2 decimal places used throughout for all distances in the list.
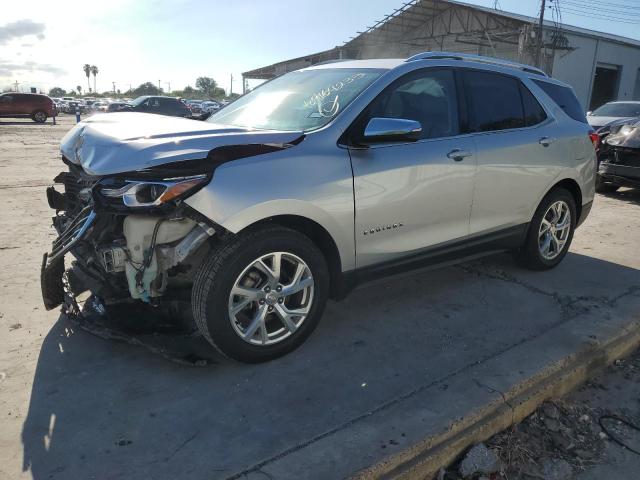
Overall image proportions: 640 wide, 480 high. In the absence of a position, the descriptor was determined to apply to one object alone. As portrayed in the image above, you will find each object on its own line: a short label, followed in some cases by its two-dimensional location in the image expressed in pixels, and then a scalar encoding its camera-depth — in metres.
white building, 29.21
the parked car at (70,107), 49.51
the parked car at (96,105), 44.36
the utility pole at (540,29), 26.50
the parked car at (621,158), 8.54
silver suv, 2.82
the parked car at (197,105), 41.81
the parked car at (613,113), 12.97
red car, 30.16
